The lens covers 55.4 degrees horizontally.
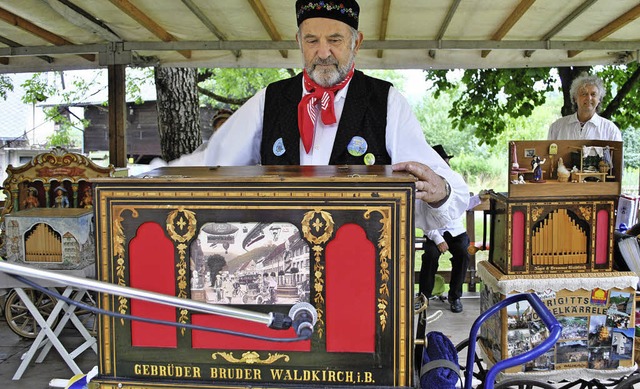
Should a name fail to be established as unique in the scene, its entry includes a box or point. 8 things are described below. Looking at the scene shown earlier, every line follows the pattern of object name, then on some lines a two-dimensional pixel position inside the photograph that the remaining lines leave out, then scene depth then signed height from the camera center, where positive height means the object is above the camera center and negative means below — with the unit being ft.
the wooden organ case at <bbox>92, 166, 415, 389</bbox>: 4.05 -0.61
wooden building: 64.59 +5.22
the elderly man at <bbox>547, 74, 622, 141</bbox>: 16.78 +1.64
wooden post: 15.76 +1.41
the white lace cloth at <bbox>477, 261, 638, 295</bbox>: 10.14 -1.79
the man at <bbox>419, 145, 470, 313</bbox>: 18.22 -2.49
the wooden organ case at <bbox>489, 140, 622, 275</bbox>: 10.14 -0.69
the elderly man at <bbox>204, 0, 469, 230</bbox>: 6.41 +0.63
